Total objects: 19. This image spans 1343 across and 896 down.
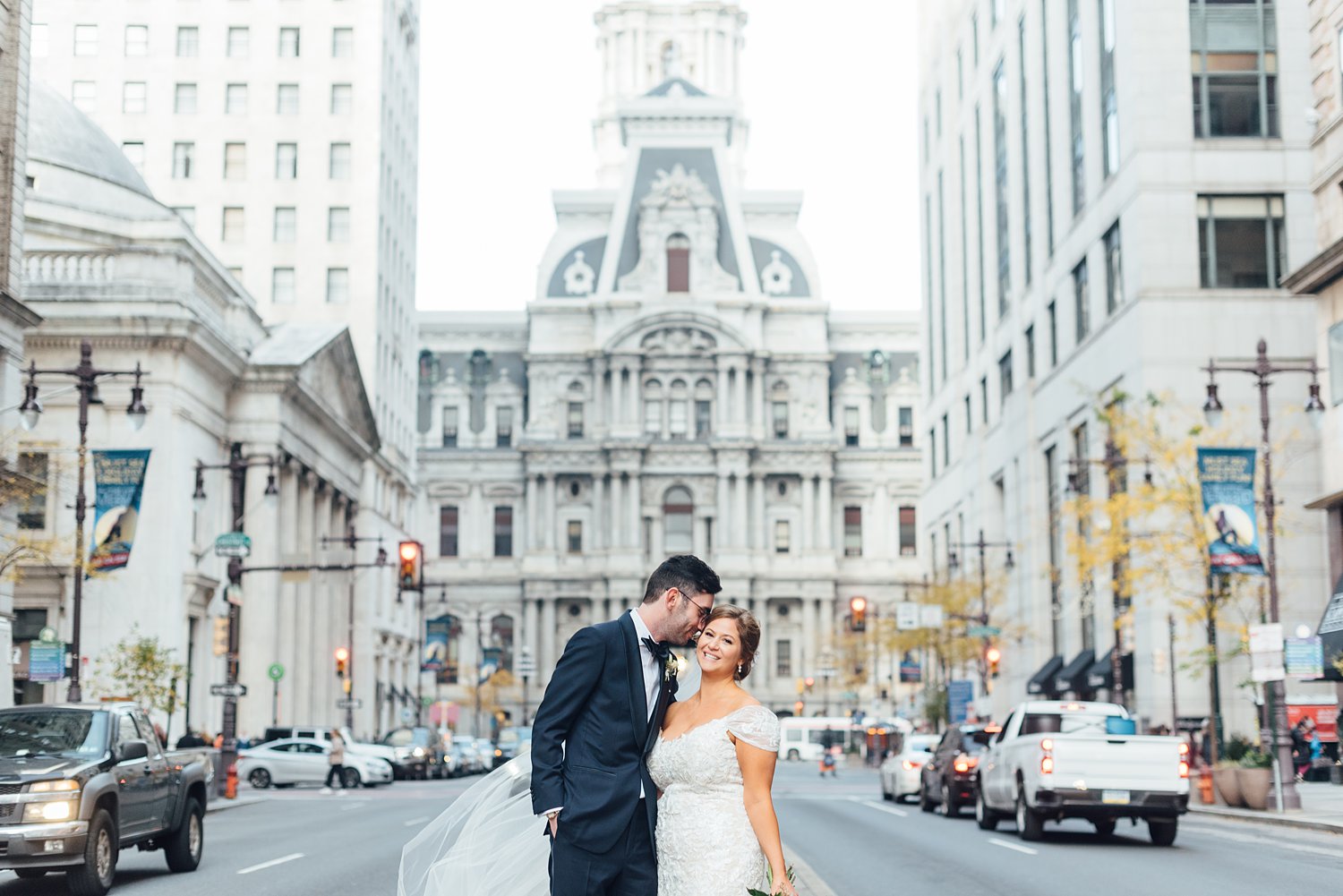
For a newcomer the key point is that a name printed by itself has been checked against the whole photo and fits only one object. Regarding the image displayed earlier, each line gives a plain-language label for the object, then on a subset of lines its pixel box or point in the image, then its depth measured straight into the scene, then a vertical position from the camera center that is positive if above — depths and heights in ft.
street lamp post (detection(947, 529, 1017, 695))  204.33 +0.32
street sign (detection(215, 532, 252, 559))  127.65 +5.02
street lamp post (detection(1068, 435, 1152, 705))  135.03 +3.87
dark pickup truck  54.44 -6.00
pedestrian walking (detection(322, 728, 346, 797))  161.48 -13.58
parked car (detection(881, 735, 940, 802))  125.90 -11.48
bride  23.99 -2.34
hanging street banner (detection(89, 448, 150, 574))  108.47 +6.71
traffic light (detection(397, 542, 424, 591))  137.80 +3.78
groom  24.13 -1.84
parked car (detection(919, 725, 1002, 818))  103.50 -9.52
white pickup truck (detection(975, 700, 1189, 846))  77.05 -7.49
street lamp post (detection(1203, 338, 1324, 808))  101.81 +1.24
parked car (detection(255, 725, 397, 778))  177.73 -12.82
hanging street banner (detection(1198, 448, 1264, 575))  109.50 +6.27
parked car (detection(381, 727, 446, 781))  195.93 -15.68
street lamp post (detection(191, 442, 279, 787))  134.31 -1.60
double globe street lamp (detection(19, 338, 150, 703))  99.98 +11.76
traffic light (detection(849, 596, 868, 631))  191.42 -0.36
